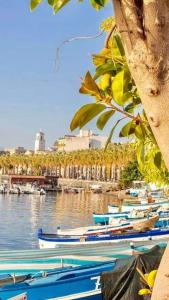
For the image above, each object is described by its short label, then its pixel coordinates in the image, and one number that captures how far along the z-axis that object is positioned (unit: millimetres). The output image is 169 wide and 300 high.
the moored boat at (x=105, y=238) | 16062
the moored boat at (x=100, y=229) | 19000
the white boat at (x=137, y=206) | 32875
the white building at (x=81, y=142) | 154625
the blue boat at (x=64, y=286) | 7316
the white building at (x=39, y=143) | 199125
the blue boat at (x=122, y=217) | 24375
